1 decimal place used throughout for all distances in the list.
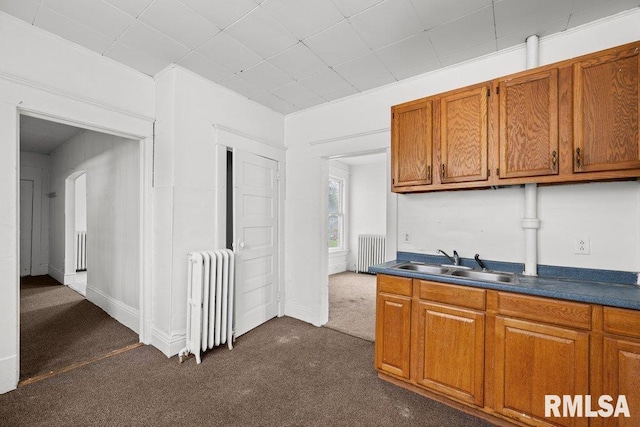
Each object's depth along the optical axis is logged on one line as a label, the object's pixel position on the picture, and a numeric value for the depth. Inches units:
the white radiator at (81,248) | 243.4
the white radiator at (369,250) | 256.1
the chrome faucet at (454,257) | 99.9
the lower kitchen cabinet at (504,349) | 60.6
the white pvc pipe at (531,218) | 86.6
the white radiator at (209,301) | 102.1
